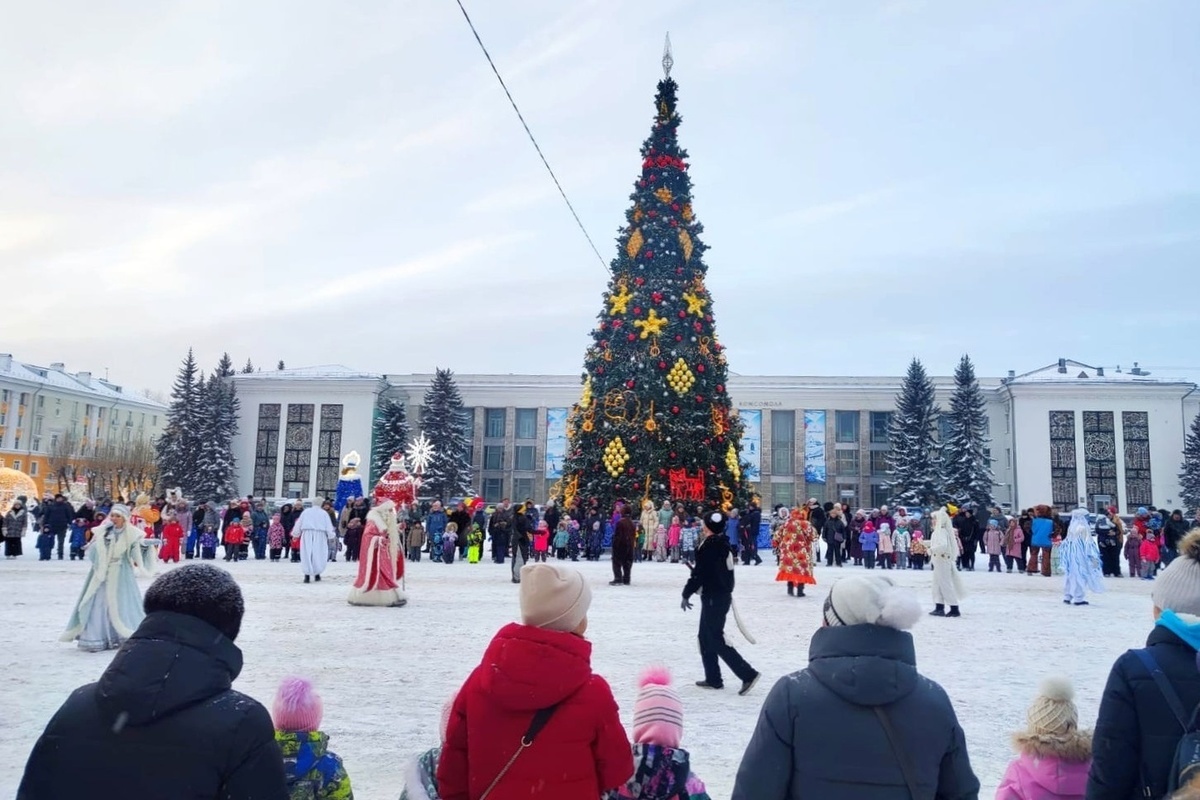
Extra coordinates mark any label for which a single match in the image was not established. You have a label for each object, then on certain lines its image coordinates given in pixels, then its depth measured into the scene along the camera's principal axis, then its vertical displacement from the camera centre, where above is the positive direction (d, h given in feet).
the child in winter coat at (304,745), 9.88 -2.72
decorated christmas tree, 84.69 +12.04
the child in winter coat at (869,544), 79.00 -2.76
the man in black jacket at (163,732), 6.54 -1.75
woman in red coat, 8.24 -2.02
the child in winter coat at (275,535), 80.79 -3.80
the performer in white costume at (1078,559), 49.21 -2.22
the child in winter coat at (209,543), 79.71 -4.61
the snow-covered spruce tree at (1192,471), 184.55 +10.24
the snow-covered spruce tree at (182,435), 187.21 +11.11
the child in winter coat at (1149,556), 71.31 -2.68
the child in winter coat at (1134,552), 74.95 -2.59
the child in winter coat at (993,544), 77.71 -2.45
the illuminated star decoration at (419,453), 131.33 +6.63
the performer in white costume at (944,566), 42.96 -2.45
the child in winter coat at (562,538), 79.05 -3.11
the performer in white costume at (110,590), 31.22 -3.59
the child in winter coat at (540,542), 76.33 -3.44
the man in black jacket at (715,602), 25.07 -2.64
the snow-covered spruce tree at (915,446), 172.96 +12.92
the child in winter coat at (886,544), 79.46 -2.74
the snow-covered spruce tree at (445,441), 195.62 +12.32
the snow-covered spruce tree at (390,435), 204.74 +13.45
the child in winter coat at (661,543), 81.41 -3.39
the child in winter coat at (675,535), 79.08 -2.57
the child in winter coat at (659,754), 8.98 -2.45
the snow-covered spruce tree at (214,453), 184.14 +7.44
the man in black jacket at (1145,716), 8.85 -1.89
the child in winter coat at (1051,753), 10.68 -2.76
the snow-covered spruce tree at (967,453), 171.53 +11.60
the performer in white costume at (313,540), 57.26 -2.90
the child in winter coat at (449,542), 79.00 -3.84
